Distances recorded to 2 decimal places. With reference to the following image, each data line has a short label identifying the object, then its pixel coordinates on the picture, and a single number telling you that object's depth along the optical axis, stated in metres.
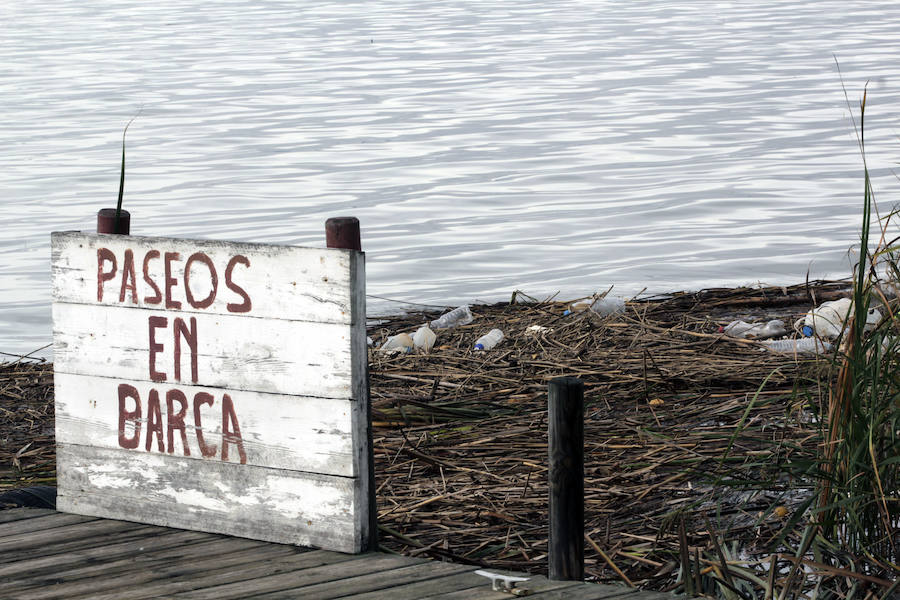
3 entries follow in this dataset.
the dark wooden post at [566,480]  8.48
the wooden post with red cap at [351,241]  8.95
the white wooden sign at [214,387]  8.95
